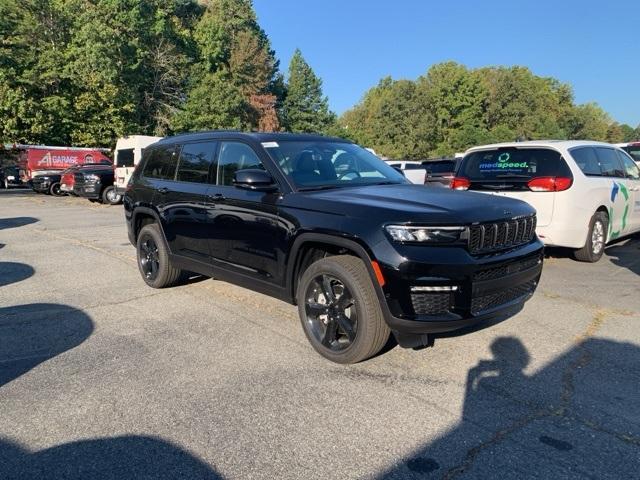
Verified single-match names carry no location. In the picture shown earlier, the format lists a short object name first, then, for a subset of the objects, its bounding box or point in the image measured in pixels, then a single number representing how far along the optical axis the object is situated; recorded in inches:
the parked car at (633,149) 579.5
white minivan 271.4
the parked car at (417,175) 394.9
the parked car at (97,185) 743.1
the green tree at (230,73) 1653.5
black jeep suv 136.4
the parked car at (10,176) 1170.6
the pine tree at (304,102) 2652.6
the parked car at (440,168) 695.1
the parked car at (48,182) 948.6
